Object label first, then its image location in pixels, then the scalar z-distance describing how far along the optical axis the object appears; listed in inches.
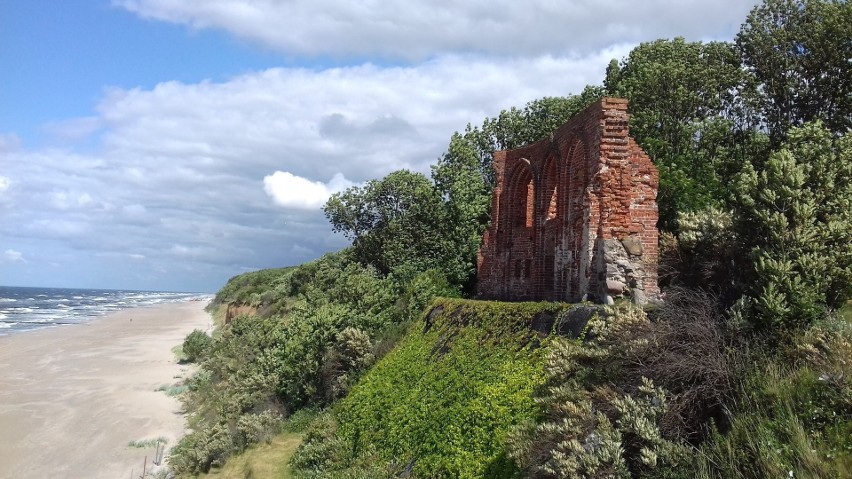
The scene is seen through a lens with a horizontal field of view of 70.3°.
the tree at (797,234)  303.3
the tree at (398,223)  1108.5
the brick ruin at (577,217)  514.3
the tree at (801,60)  833.5
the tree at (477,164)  1037.2
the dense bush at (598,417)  274.8
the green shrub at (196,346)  1675.7
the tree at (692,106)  880.9
